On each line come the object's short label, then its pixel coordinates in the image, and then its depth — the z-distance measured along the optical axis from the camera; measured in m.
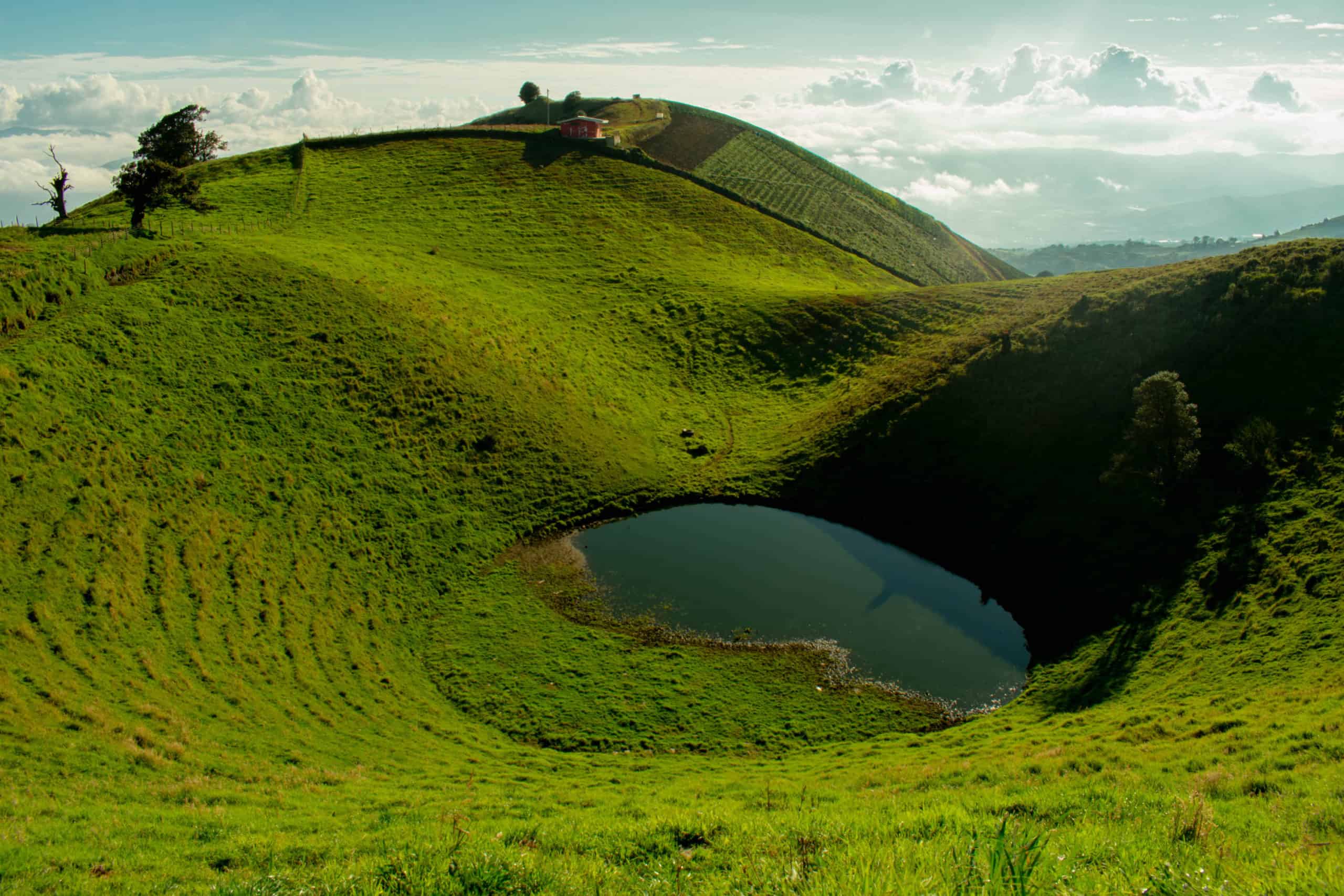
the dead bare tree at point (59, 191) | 60.50
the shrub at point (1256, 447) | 40.66
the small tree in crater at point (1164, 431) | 40.62
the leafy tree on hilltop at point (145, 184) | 64.19
